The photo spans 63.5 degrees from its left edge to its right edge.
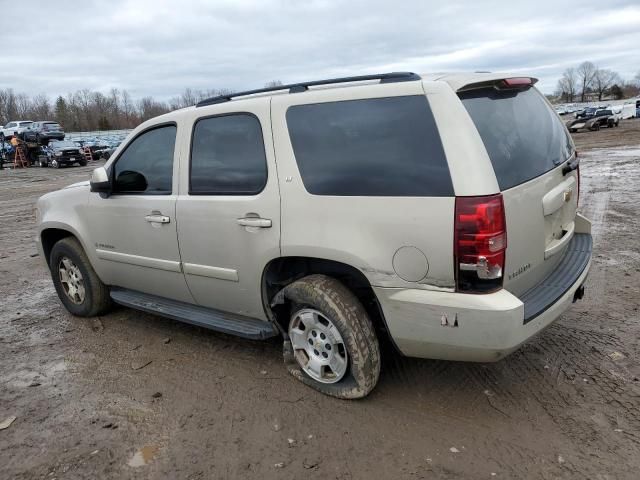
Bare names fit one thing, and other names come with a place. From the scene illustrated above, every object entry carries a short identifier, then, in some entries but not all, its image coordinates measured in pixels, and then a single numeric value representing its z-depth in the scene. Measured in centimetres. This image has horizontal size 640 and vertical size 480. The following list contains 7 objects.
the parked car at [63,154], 3059
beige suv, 267
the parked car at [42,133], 3491
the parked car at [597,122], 3666
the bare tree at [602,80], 12500
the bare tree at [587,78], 12788
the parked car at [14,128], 4017
